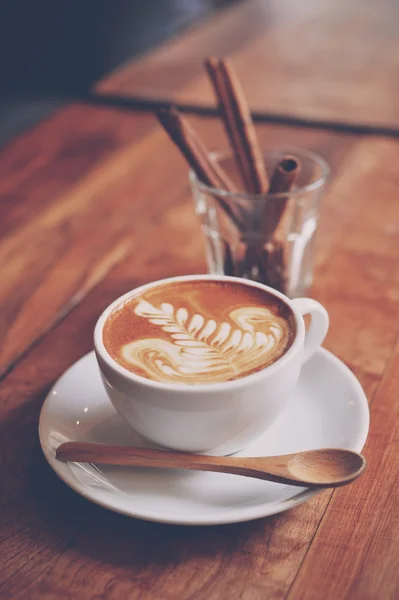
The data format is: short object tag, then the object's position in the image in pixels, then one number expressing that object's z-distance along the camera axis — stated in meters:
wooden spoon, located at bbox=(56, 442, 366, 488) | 0.53
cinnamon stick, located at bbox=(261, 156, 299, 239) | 0.76
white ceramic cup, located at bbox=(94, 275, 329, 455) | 0.54
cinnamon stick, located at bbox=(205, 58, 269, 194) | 0.85
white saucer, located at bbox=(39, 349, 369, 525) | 0.53
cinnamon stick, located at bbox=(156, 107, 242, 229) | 0.80
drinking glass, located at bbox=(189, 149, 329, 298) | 0.81
